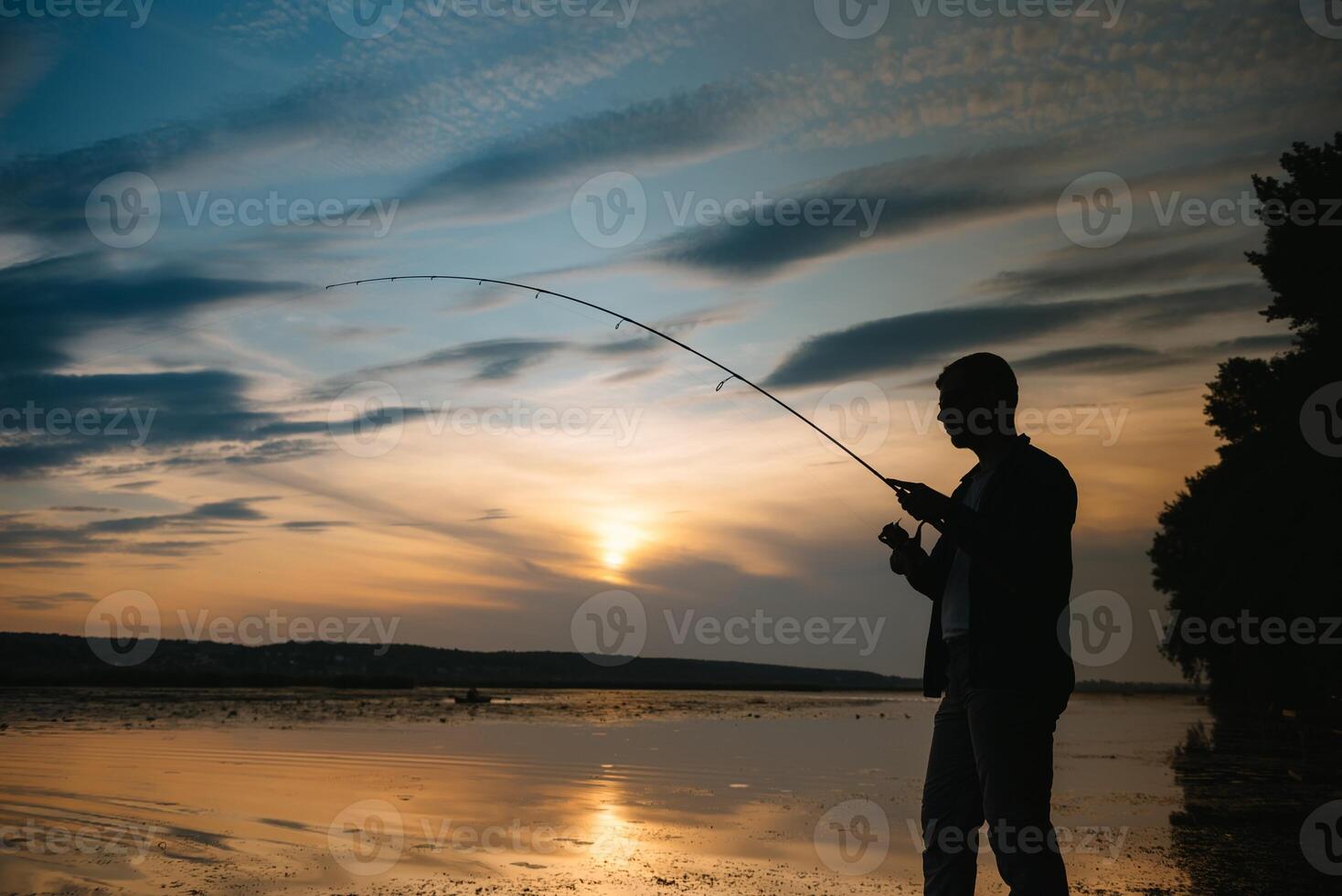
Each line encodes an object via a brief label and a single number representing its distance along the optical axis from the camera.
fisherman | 3.83
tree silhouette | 22.47
